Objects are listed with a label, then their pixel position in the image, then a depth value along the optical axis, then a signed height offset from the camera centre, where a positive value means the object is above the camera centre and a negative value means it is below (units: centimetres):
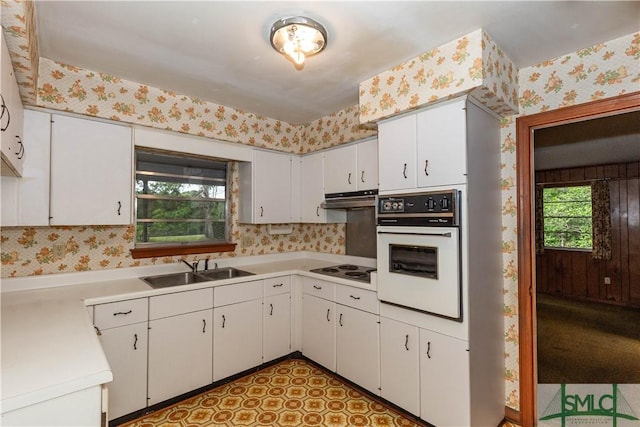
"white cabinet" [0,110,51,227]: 203 +24
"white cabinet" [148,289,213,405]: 237 -97
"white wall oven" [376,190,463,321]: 200 -22
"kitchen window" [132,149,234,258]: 295 +17
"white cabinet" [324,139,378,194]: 288 +51
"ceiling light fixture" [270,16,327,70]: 174 +106
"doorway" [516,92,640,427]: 223 -34
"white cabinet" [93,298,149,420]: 216 -90
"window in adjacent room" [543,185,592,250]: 578 +6
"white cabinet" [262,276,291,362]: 302 -96
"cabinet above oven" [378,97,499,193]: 200 +51
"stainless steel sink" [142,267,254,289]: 274 -53
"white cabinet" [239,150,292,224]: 335 +35
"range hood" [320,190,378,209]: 284 +20
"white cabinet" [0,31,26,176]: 141 +52
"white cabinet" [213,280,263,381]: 270 -96
